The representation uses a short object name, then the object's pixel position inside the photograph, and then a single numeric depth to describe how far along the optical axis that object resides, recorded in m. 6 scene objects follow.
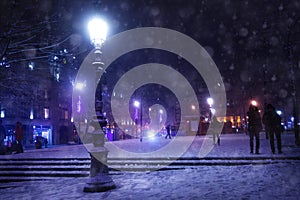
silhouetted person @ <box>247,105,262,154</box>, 12.95
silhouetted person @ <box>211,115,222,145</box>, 18.62
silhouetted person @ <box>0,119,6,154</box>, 17.38
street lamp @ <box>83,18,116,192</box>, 8.12
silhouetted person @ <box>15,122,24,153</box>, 18.44
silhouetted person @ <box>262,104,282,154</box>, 12.55
